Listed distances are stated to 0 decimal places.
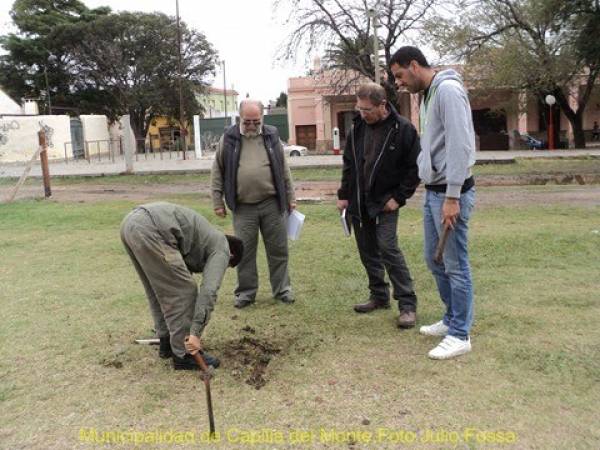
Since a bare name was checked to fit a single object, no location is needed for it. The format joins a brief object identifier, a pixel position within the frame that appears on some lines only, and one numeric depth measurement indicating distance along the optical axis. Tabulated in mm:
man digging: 3547
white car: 36000
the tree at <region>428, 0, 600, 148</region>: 29438
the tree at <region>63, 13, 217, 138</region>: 47828
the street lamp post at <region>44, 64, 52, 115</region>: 46881
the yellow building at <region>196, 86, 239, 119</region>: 67388
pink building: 37094
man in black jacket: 4641
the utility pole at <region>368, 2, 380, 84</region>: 23297
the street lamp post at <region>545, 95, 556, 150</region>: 35219
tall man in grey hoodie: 3764
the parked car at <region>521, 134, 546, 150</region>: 37006
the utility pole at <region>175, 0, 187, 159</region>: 32475
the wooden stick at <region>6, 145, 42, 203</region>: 13477
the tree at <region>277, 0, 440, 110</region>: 32062
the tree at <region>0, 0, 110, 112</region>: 48656
